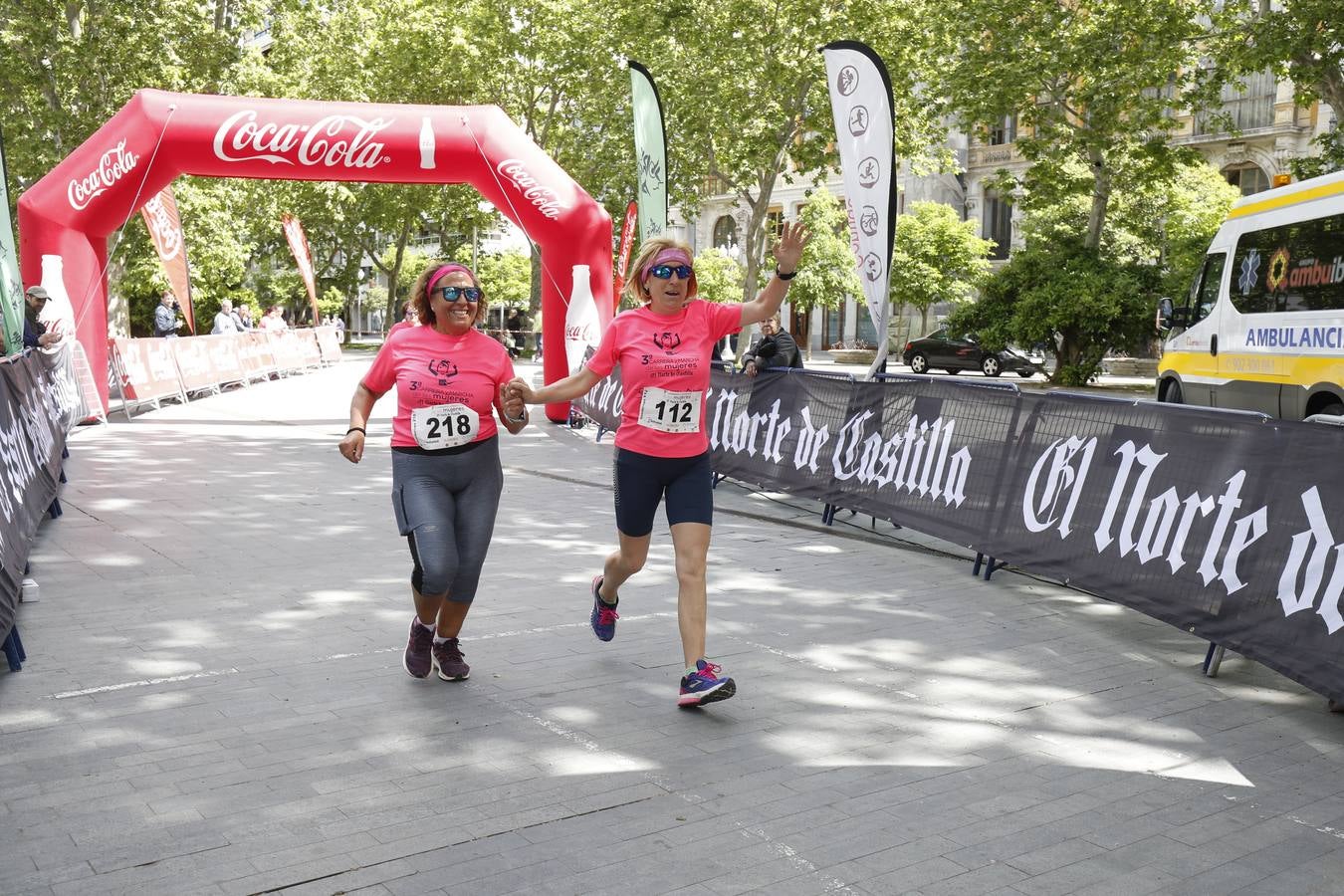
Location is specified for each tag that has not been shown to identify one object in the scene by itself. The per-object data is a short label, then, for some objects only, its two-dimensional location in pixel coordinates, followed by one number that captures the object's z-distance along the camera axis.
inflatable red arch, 15.95
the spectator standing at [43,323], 13.87
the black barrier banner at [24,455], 6.32
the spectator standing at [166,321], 24.80
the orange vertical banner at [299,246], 34.41
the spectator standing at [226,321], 28.00
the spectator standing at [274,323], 33.28
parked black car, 39.09
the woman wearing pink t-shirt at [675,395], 5.30
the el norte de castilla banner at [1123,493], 5.46
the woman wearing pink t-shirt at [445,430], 5.31
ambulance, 12.20
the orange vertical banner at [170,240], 19.33
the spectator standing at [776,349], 12.54
